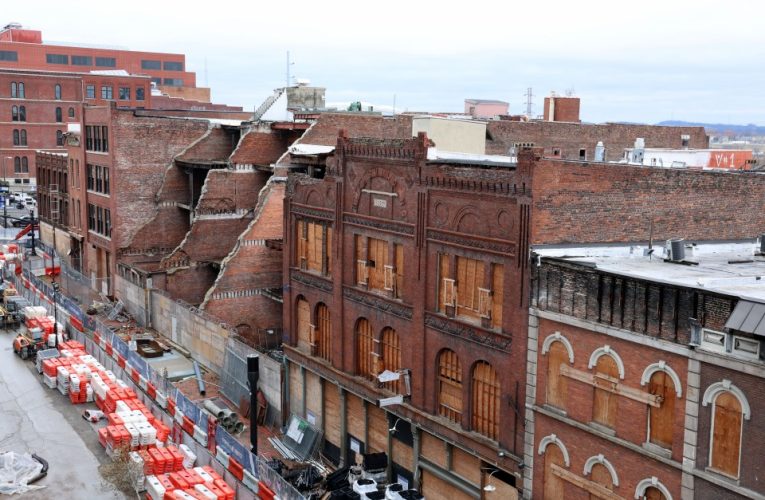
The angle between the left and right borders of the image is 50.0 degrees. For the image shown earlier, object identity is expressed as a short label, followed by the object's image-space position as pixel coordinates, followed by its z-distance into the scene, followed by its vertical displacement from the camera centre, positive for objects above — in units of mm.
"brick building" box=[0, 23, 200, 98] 124125 +13297
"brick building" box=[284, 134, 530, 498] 24516 -5653
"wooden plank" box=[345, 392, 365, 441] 31438 -10368
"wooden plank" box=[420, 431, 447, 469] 27297 -10160
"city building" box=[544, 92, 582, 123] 57906 +2692
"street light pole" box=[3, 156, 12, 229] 85250 -6290
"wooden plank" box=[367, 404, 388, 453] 30231 -10474
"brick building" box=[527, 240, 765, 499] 17656 -5420
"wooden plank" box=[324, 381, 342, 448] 32812 -10781
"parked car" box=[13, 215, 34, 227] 89812 -8839
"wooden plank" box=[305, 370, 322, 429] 33656 -10321
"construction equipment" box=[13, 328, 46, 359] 46650 -11644
